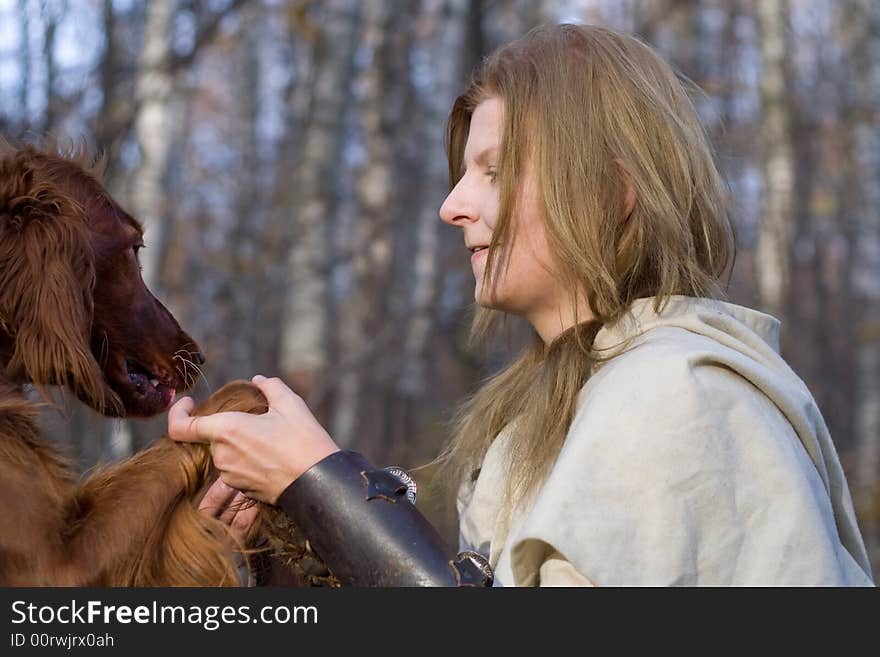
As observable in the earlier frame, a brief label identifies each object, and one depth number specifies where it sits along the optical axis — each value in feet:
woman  6.57
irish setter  7.38
